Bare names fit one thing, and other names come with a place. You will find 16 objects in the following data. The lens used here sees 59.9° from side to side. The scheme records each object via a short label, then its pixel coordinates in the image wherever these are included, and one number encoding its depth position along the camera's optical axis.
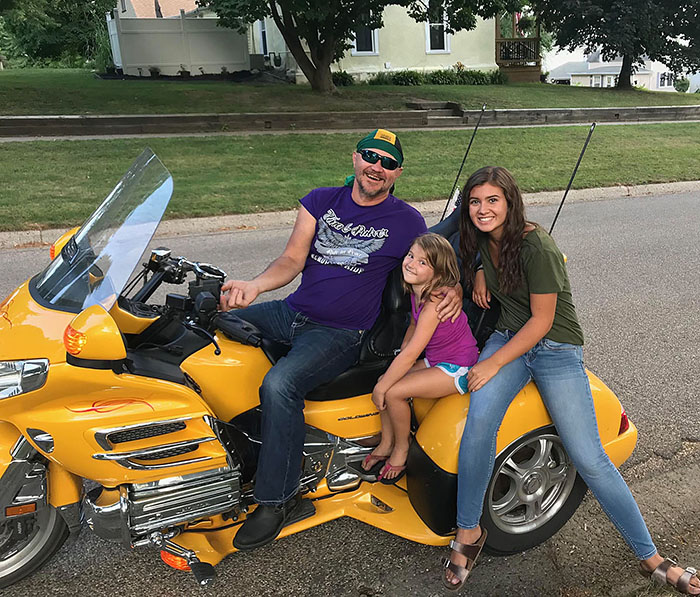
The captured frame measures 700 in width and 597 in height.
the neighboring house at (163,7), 36.94
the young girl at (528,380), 2.48
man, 2.48
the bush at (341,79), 24.91
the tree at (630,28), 25.86
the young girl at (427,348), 2.56
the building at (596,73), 61.12
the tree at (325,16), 17.48
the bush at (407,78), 25.70
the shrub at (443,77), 26.50
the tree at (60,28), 28.41
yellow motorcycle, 2.12
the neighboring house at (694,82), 59.62
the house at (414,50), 26.09
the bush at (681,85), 50.12
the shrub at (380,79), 25.62
